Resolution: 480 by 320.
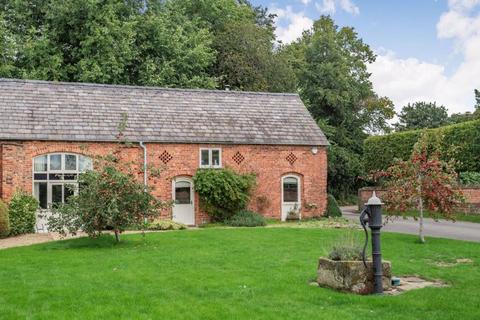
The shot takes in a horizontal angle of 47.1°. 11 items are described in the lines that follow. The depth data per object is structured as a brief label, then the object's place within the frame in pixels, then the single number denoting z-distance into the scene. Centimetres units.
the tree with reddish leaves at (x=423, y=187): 1648
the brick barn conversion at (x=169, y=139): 2306
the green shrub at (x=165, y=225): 2217
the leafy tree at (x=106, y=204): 1627
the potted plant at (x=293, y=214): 2697
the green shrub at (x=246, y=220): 2420
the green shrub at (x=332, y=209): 2797
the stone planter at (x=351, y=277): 937
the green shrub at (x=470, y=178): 2785
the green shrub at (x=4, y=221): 2014
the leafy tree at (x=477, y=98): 5612
